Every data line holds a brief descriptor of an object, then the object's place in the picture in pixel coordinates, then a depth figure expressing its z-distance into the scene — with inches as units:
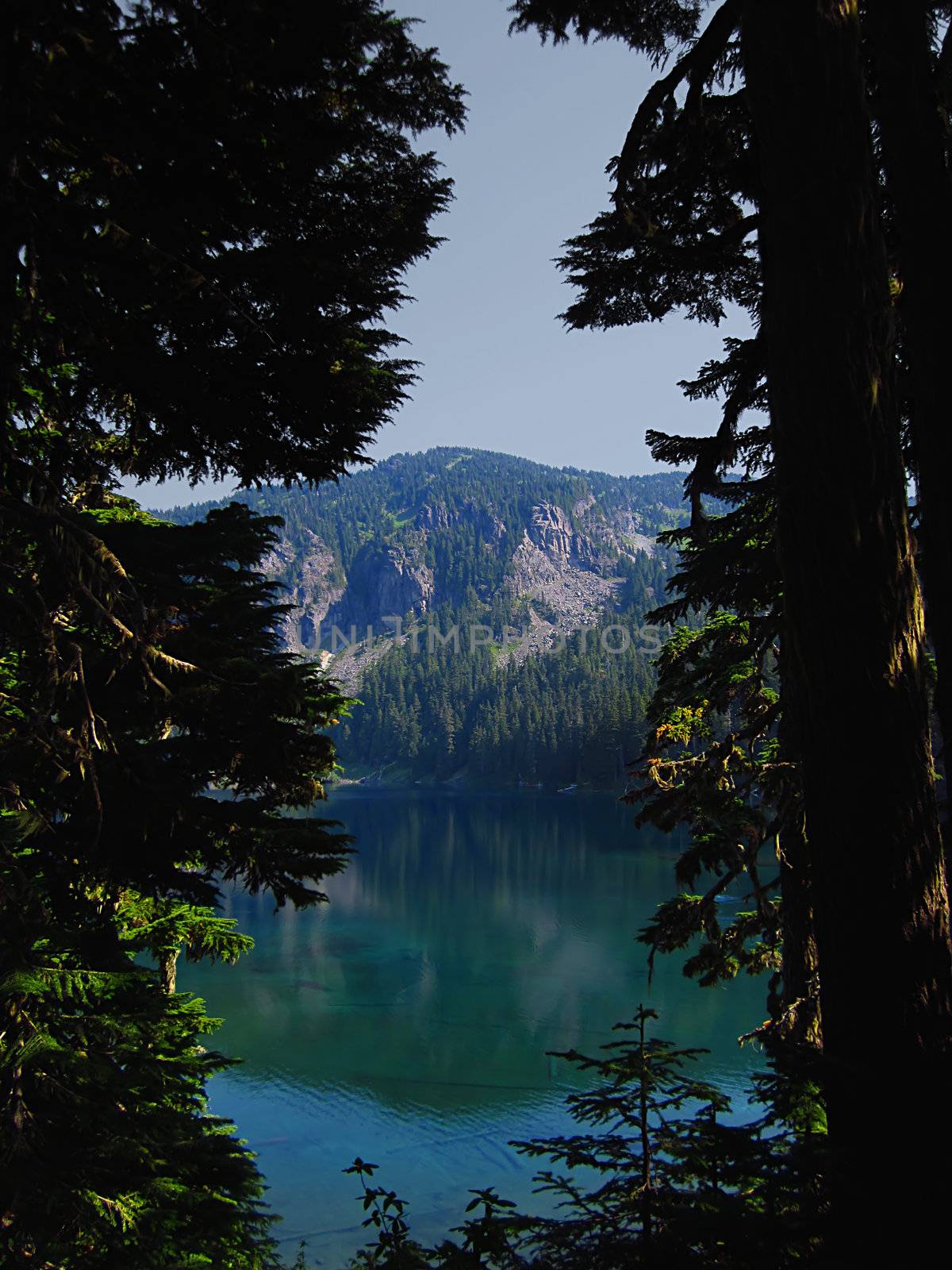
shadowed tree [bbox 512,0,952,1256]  108.9
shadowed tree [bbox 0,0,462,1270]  152.5
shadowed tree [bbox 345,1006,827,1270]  95.0
